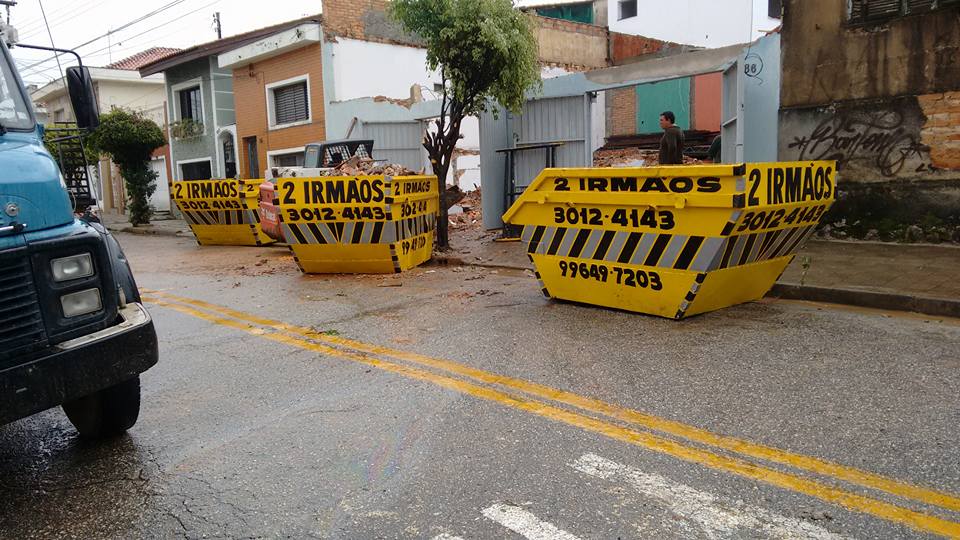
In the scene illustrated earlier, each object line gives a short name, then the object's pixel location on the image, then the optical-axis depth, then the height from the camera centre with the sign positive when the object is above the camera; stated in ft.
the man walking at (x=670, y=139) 33.45 +1.13
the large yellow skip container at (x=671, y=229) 18.80 -1.95
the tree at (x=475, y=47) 33.96 +6.04
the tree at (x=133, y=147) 71.77 +3.53
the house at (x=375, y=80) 62.80 +8.84
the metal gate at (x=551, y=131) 41.55 +2.21
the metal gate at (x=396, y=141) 62.13 +2.71
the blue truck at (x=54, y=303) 9.94 -1.84
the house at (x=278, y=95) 66.85 +8.37
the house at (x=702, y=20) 95.40 +20.43
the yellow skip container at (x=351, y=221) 31.04 -2.19
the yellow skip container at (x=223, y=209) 50.06 -2.34
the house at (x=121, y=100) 101.86 +12.76
